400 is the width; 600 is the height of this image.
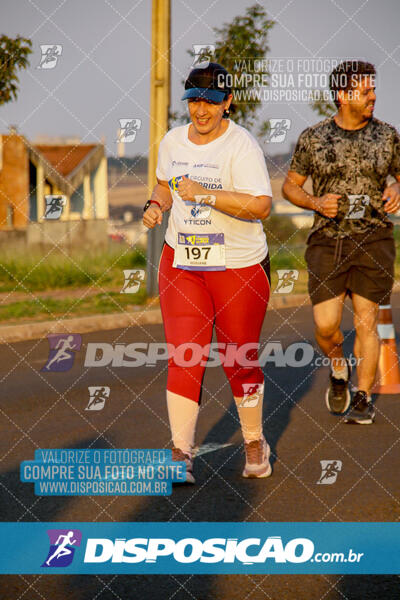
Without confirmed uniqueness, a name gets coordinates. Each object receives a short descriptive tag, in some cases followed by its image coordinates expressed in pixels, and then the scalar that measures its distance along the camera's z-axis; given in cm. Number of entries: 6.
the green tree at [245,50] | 1634
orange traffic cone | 738
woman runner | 529
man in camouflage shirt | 654
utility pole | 1427
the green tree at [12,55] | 1418
